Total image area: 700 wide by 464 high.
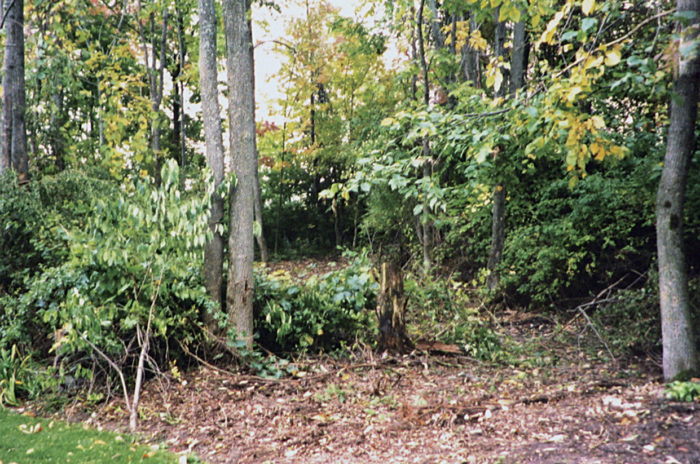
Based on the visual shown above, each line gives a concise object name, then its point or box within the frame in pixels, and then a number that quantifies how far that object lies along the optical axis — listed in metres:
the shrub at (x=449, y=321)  5.79
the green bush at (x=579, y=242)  6.82
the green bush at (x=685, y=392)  3.55
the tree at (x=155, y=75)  9.74
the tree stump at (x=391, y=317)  5.62
